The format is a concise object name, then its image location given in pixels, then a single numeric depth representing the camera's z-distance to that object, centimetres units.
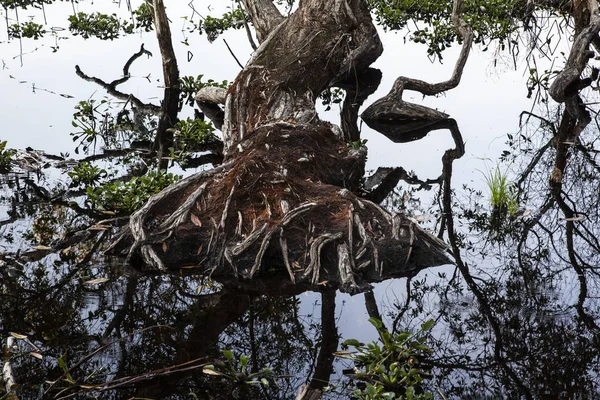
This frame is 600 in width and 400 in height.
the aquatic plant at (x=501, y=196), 722
